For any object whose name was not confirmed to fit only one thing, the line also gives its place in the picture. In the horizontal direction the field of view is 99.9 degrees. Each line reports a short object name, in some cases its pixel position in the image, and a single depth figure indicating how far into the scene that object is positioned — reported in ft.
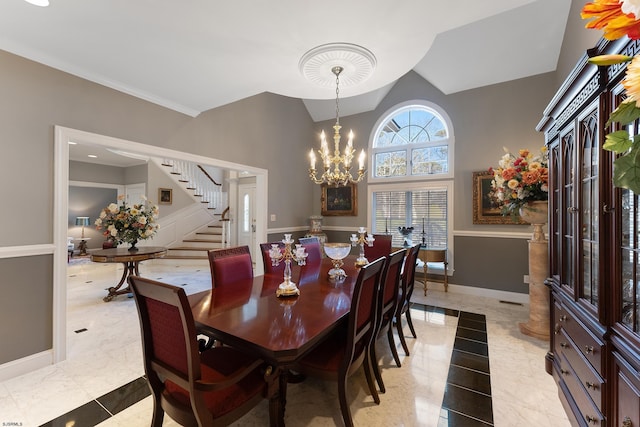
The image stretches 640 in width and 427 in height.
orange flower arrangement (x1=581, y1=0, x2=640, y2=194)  2.16
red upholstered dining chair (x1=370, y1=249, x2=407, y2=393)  6.22
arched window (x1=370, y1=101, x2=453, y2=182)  14.92
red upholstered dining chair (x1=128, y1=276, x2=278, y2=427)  3.63
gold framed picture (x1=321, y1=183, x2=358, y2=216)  17.39
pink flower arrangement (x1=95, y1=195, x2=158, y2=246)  12.72
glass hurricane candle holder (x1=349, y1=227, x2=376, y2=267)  9.00
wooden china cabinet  3.56
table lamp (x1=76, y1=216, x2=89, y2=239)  24.57
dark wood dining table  3.96
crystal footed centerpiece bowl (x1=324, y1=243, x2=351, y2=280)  7.84
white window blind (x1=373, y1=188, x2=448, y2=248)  15.01
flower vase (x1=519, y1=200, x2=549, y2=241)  9.03
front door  20.13
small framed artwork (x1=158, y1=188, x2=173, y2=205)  23.38
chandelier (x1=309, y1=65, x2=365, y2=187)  9.09
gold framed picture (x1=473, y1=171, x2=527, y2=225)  13.28
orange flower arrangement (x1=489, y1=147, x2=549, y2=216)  8.63
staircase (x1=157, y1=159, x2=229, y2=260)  22.09
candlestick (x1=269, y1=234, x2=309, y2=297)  6.02
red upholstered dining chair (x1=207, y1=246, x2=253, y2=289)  7.08
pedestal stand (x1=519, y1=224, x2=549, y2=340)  9.27
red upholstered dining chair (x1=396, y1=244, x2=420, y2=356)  8.12
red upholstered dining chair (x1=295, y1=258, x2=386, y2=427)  4.86
